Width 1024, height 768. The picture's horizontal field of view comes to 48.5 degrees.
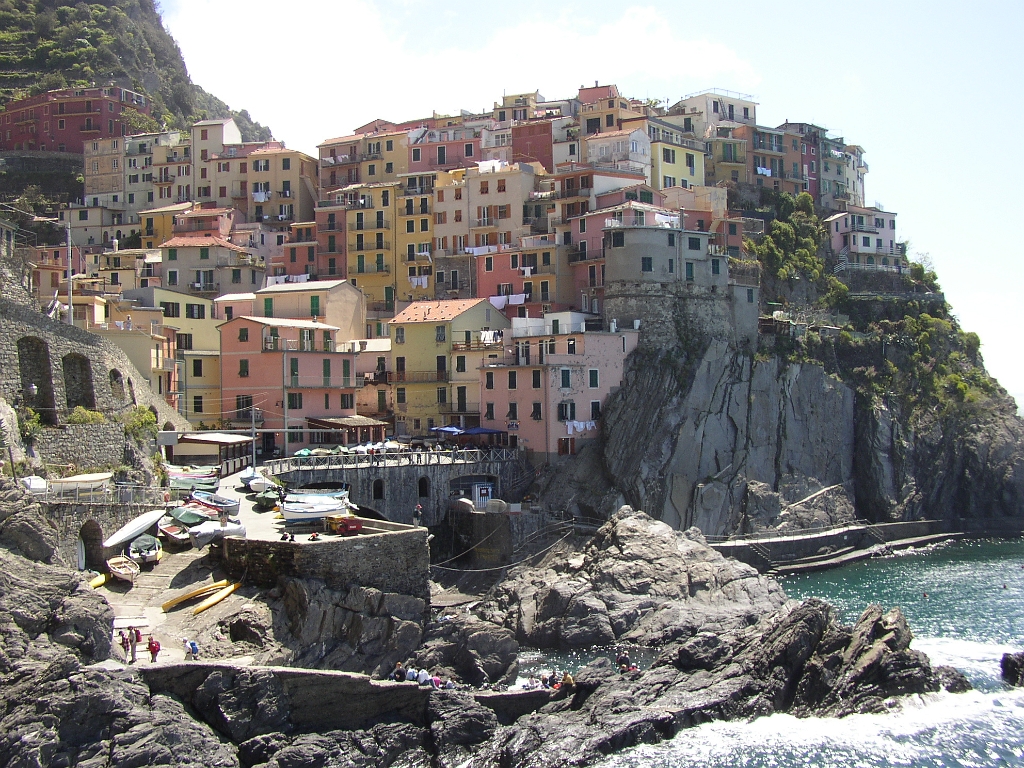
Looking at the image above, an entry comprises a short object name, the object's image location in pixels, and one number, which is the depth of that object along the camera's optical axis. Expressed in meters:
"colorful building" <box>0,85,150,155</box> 110.06
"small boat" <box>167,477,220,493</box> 48.66
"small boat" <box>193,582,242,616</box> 36.72
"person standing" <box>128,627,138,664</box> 33.10
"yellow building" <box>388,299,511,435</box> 69.88
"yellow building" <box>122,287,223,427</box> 68.12
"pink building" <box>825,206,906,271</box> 92.56
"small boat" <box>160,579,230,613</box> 36.84
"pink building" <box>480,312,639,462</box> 66.06
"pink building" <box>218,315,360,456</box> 65.31
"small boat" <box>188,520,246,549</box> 40.56
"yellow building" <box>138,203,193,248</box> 95.06
